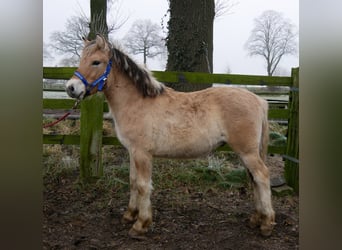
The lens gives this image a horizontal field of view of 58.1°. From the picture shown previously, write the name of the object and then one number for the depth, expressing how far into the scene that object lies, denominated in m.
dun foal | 2.74
